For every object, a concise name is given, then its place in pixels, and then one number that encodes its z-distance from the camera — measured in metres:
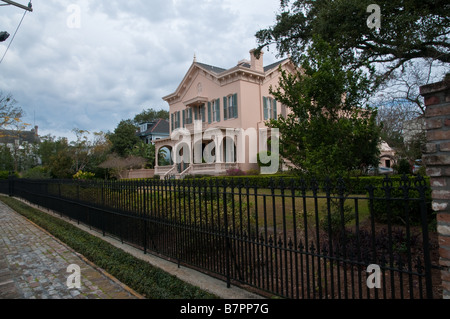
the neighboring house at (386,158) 35.39
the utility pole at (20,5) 7.95
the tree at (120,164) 34.75
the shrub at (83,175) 27.01
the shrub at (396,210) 7.77
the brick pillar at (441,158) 2.67
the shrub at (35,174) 27.62
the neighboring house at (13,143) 42.99
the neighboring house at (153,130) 49.72
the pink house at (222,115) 25.25
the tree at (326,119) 6.29
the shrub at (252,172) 23.05
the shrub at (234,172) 22.94
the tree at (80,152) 34.81
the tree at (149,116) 67.81
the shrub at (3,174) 35.66
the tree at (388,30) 7.56
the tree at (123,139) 43.06
